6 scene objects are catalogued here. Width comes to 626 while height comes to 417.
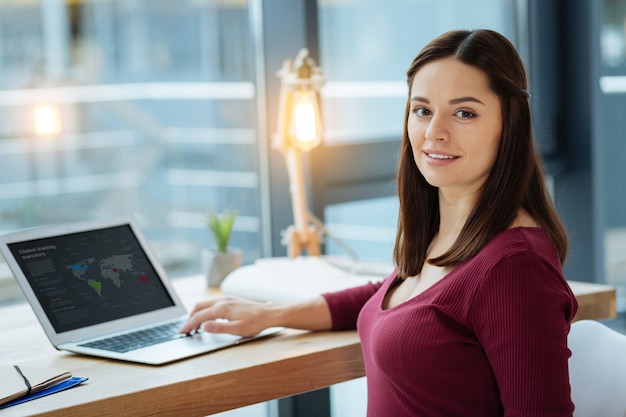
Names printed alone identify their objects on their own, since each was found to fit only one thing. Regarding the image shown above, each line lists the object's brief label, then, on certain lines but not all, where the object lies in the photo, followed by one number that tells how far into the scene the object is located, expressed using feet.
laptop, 5.84
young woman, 4.28
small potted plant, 7.74
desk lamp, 7.89
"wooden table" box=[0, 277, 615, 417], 4.89
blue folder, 4.84
